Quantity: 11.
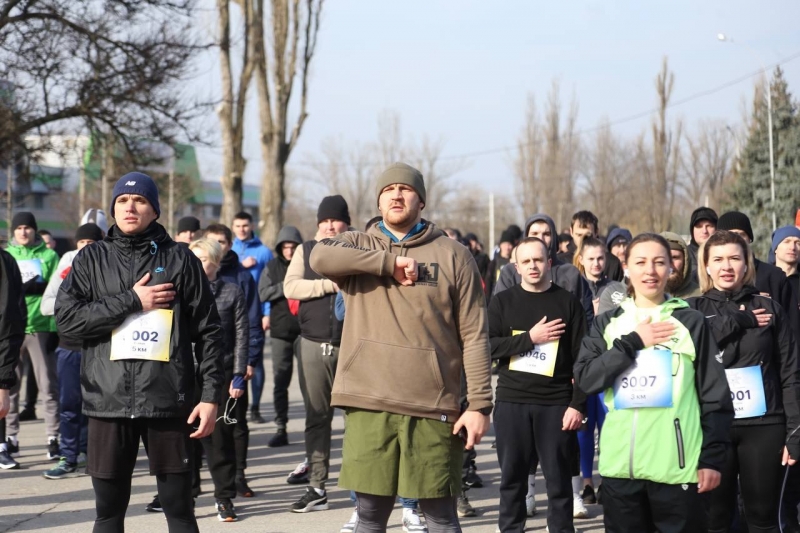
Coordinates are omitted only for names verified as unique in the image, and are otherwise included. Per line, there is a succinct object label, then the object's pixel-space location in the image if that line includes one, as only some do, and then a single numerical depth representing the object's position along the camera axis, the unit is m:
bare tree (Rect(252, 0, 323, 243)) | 25.16
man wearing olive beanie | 4.61
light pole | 29.61
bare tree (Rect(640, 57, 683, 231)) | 47.84
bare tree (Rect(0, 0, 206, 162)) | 17.27
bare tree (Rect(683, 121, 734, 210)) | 51.00
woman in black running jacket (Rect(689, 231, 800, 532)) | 5.88
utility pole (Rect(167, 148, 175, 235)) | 50.75
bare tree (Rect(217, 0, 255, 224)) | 23.28
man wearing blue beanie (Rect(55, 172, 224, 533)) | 4.85
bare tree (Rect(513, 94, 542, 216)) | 57.19
